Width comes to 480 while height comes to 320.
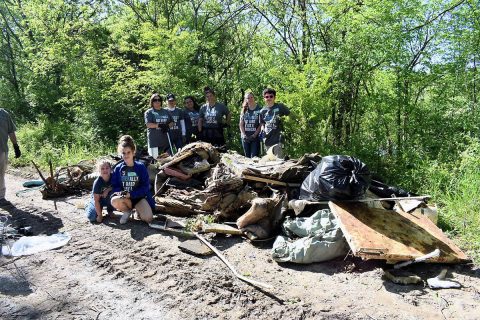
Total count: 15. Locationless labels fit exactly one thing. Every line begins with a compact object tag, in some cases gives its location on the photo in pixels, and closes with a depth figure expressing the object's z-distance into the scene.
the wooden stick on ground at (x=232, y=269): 3.83
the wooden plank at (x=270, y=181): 5.47
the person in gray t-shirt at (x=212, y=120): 8.15
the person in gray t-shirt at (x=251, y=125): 7.64
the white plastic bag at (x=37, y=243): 5.07
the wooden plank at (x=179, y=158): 6.78
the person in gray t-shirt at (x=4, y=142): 7.28
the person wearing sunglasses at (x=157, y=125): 8.03
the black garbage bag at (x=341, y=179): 4.59
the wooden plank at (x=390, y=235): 3.90
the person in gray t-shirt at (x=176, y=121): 8.16
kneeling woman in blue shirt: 5.72
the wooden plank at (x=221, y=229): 5.12
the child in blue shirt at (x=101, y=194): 5.87
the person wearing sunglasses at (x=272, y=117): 7.28
